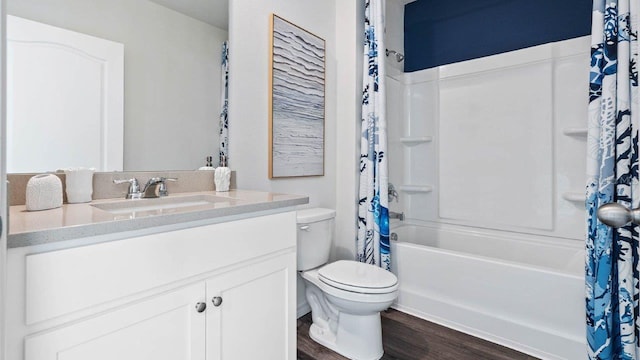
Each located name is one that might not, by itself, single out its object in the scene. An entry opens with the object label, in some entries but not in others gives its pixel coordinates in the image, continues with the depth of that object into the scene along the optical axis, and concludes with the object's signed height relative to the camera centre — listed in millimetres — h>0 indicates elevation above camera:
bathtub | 1674 -667
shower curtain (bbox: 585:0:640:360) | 1455 -9
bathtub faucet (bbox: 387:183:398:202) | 2652 -107
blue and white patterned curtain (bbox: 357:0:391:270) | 2223 +193
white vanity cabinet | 692 -327
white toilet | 1607 -597
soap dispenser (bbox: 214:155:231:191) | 1601 +11
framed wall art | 1917 +529
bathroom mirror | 1221 +533
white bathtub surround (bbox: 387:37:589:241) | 2201 +334
